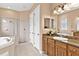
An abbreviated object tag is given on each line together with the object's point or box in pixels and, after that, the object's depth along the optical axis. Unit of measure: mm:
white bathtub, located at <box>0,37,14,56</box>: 952
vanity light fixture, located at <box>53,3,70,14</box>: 1248
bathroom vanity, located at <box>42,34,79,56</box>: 998
